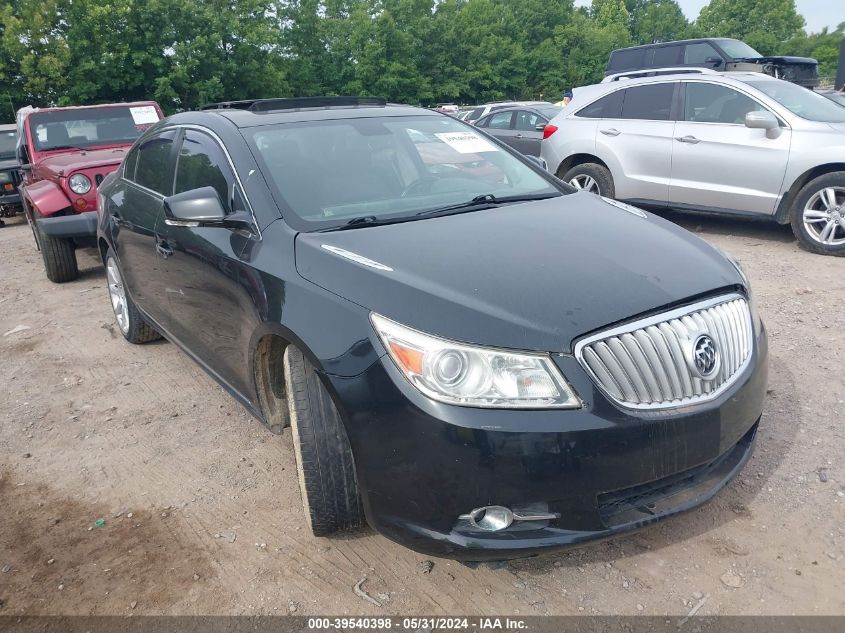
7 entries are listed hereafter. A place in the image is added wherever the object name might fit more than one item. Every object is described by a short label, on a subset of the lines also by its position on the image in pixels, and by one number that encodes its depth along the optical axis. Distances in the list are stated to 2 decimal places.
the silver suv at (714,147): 6.43
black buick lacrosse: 2.09
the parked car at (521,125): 11.02
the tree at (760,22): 59.69
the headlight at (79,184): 6.87
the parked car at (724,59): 14.10
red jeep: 6.75
